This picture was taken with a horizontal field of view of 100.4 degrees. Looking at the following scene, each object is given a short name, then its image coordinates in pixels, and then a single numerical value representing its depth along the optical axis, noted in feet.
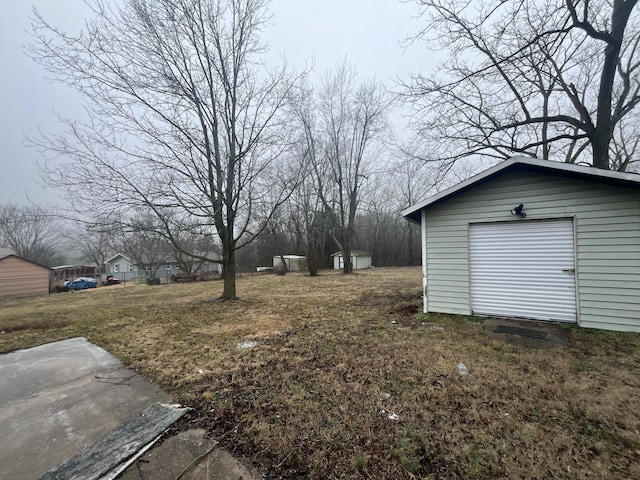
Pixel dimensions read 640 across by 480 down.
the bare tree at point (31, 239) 106.22
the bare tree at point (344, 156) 62.90
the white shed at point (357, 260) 89.14
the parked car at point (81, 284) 69.82
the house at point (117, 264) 122.52
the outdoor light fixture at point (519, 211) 17.37
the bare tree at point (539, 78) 20.61
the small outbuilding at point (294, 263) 87.85
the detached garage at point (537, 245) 14.99
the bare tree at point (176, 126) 21.74
